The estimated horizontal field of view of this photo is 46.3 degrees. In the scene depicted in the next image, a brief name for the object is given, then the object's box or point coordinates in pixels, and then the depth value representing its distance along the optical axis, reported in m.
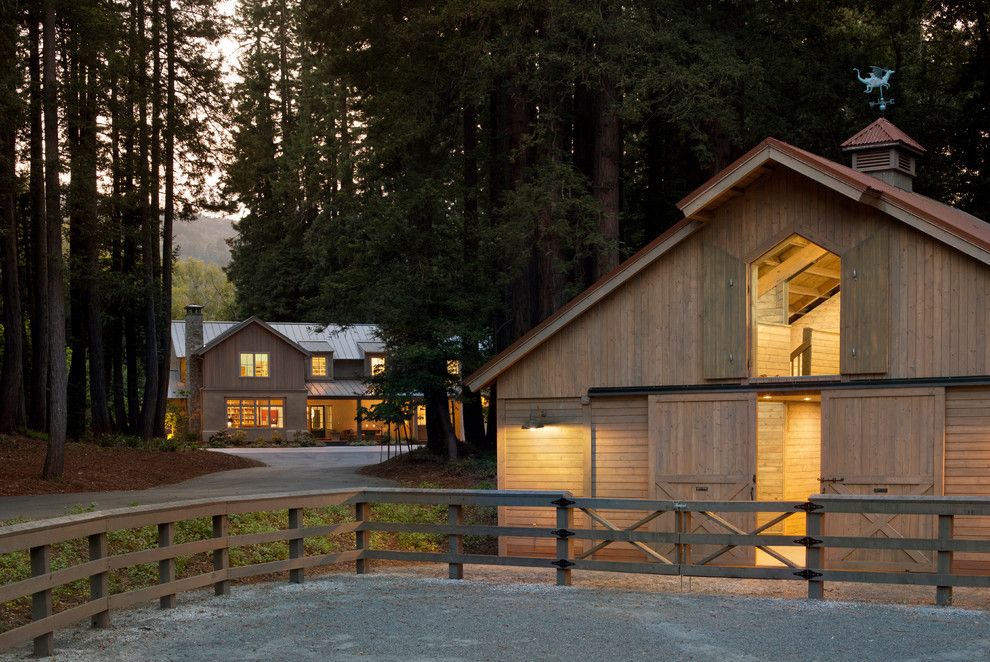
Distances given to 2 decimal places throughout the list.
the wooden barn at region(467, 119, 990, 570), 15.16
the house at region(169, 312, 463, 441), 55.22
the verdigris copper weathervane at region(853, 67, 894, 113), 20.05
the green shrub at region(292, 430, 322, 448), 54.97
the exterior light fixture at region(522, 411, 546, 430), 18.67
